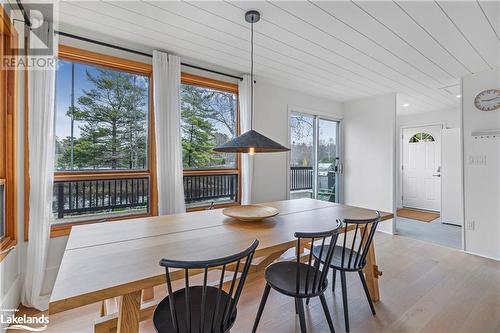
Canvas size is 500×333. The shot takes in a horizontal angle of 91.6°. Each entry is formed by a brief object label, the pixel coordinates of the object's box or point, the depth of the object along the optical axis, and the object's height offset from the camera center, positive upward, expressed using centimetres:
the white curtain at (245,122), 344 +64
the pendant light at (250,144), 177 +17
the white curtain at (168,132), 272 +40
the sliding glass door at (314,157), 445 +18
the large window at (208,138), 317 +40
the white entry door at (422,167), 580 -3
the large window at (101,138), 240 +31
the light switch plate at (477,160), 329 +8
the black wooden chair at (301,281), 148 -77
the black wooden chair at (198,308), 104 -77
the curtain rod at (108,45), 228 +125
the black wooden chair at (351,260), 183 -76
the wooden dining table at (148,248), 104 -48
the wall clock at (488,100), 320 +89
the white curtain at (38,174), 207 -6
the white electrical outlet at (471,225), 338 -82
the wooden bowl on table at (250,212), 199 -40
